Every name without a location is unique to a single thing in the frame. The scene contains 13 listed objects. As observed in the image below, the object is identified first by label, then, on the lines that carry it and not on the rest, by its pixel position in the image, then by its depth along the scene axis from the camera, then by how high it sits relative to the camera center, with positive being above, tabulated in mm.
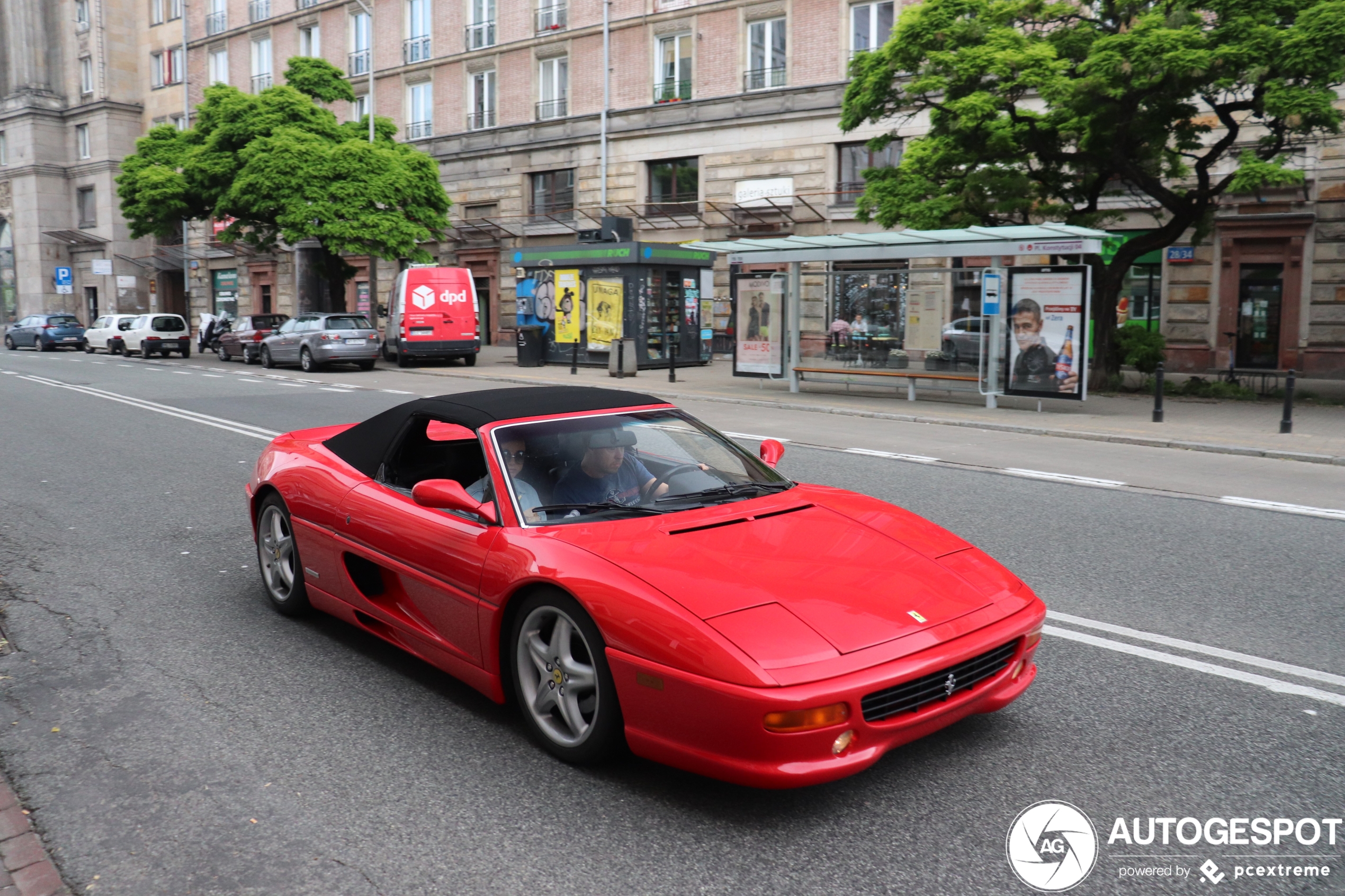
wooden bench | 18344 -1020
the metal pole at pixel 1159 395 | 15008 -1073
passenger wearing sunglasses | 4188 -677
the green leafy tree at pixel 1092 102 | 16375 +3579
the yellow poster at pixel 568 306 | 28438 +266
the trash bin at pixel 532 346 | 29359 -812
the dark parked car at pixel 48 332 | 44188 -762
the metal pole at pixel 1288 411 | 13821 -1185
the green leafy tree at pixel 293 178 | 30766 +4089
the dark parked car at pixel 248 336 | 32000 -639
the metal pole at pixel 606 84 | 35219 +7648
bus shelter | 16656 +281
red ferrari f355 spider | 3221 -937
